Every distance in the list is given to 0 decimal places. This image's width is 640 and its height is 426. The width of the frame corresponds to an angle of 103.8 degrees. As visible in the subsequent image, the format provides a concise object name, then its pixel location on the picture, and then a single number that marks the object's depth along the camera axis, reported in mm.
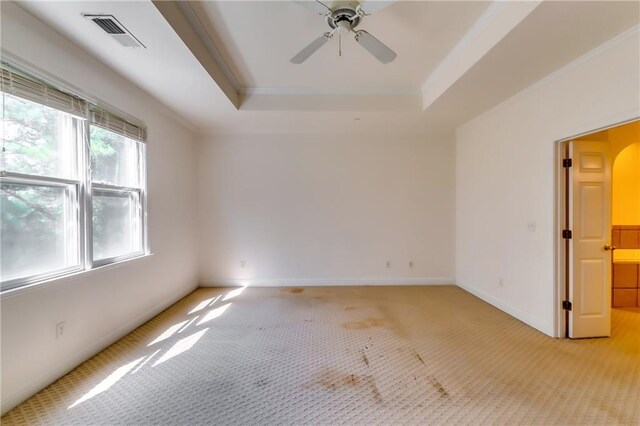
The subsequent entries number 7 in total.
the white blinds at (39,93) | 1602
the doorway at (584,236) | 2486
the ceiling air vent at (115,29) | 1679
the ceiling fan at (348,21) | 1654
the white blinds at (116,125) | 2295
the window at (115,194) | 2369
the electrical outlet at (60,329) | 1892
